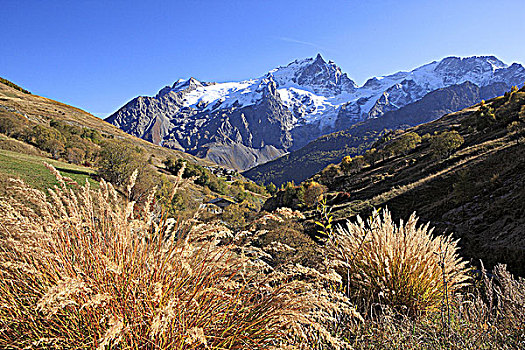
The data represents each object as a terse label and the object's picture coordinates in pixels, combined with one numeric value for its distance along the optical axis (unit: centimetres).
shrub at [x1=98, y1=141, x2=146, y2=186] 2034
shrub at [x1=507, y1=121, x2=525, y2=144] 2197
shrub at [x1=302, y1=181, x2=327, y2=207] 3406
